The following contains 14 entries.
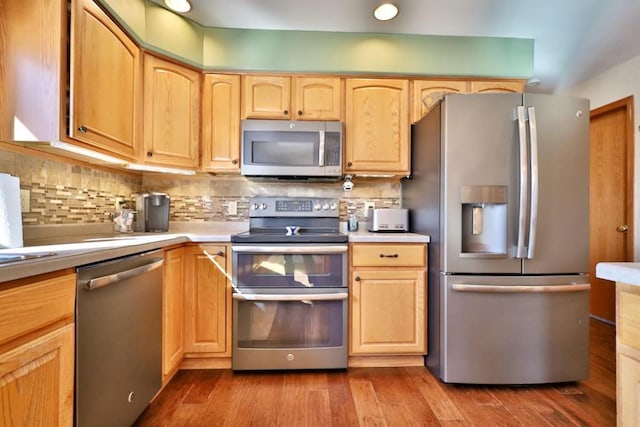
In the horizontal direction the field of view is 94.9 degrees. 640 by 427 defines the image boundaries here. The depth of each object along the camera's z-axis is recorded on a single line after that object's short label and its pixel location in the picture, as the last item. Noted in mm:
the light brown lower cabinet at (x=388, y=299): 1894
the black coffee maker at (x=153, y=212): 2074
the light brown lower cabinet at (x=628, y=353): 793
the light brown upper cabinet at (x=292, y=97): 2160
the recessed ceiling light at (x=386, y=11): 1854
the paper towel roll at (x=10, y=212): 1075
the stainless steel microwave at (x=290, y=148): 2072
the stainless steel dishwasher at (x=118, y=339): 1019
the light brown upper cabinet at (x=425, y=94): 2215
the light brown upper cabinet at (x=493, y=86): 2229
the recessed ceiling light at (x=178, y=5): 1841
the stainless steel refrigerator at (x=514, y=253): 1688
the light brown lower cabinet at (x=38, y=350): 743
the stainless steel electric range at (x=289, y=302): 1833
